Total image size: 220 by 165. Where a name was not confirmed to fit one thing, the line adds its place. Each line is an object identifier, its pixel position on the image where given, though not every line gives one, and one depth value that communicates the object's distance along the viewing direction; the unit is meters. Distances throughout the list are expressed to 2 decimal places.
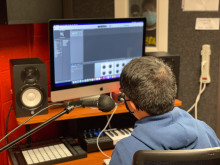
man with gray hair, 0.94
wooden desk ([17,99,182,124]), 1.49
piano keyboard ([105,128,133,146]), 1.64
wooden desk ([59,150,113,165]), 1.47
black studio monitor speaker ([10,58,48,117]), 1.47
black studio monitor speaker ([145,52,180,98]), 1.79
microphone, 1.12
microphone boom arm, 1.03
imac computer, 1.55
